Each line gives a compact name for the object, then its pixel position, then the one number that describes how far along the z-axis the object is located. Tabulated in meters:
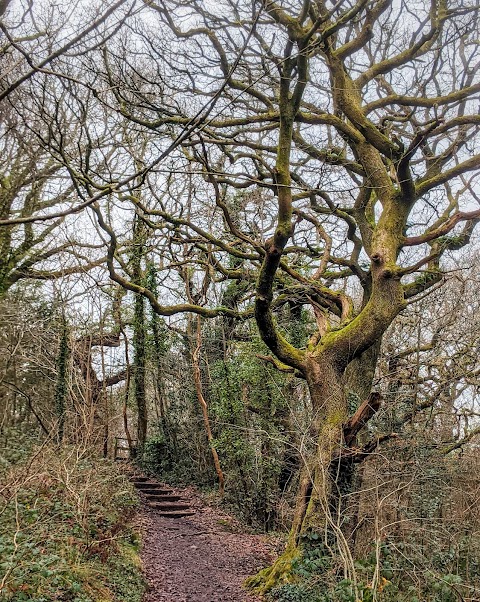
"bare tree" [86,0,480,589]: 6.40
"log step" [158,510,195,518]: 11.29
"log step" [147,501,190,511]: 11.72
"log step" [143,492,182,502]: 12.37
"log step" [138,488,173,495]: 12.90
